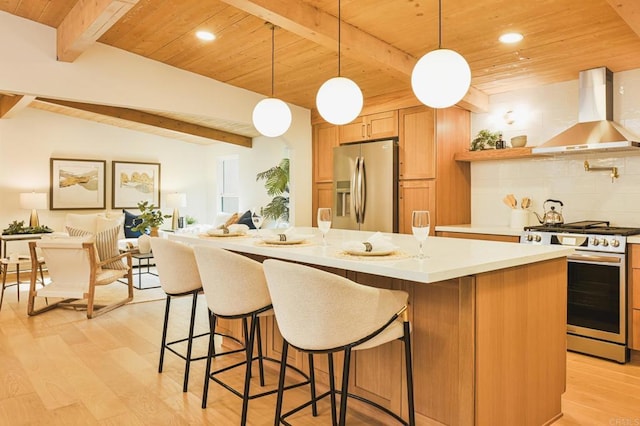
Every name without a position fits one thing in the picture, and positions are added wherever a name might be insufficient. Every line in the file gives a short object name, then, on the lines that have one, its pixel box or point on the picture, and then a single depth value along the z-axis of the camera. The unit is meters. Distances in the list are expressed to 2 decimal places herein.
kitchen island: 1.87
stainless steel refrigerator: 4.94
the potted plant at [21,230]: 6.20
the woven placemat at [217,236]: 3.03
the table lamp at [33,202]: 7.15
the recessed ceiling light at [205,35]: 4.02
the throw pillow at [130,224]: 7.97
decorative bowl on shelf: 4.41
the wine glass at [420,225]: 1.98
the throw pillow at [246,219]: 7.17
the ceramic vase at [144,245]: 6.39
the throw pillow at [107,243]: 4.89
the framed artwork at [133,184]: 8.48
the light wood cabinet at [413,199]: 4.70
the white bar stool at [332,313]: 1.72
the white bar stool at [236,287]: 2.24
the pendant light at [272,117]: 3.50
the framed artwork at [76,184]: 7.84
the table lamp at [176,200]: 8.65
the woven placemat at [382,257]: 1.98
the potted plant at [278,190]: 7.29
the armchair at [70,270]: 4.44
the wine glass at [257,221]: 3.21
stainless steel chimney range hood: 3.76
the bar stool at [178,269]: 2.74
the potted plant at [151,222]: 6.19
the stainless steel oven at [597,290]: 3.34
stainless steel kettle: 4.05
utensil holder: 4.46
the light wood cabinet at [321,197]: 5.83
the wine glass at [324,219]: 2.56
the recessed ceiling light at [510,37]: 3.41
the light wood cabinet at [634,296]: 3.30
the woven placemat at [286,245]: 2.52
